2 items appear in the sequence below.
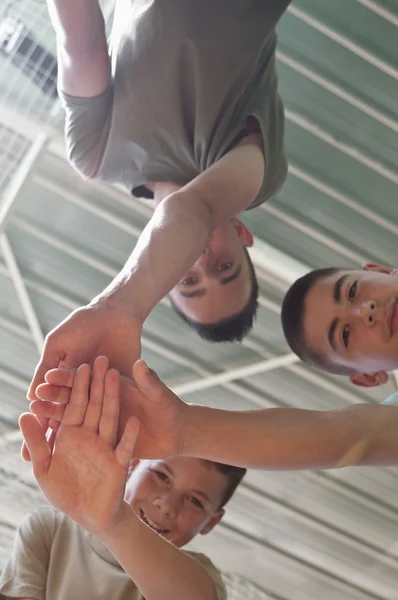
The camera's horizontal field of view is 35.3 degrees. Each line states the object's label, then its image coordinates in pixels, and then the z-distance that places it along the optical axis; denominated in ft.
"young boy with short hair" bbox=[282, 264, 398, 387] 3.31
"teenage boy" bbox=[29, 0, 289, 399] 3.53
